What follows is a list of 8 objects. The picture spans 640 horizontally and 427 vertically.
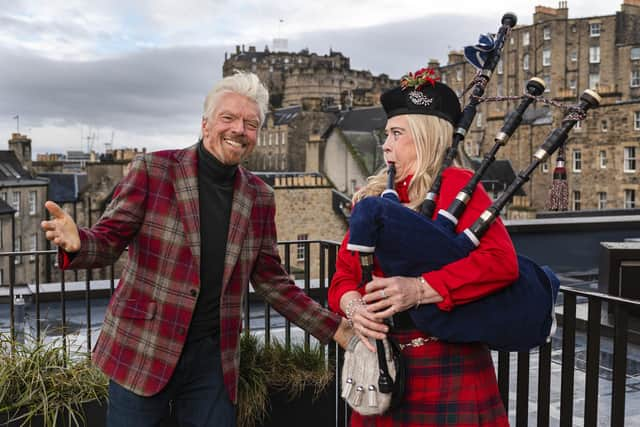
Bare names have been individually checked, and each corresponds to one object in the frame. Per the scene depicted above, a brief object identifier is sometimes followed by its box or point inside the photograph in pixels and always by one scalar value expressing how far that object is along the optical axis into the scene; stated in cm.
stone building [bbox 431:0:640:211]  4075
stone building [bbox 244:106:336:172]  6894
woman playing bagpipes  237
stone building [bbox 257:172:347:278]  3303
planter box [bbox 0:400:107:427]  362
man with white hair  283
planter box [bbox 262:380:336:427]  390
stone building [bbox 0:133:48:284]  3512
